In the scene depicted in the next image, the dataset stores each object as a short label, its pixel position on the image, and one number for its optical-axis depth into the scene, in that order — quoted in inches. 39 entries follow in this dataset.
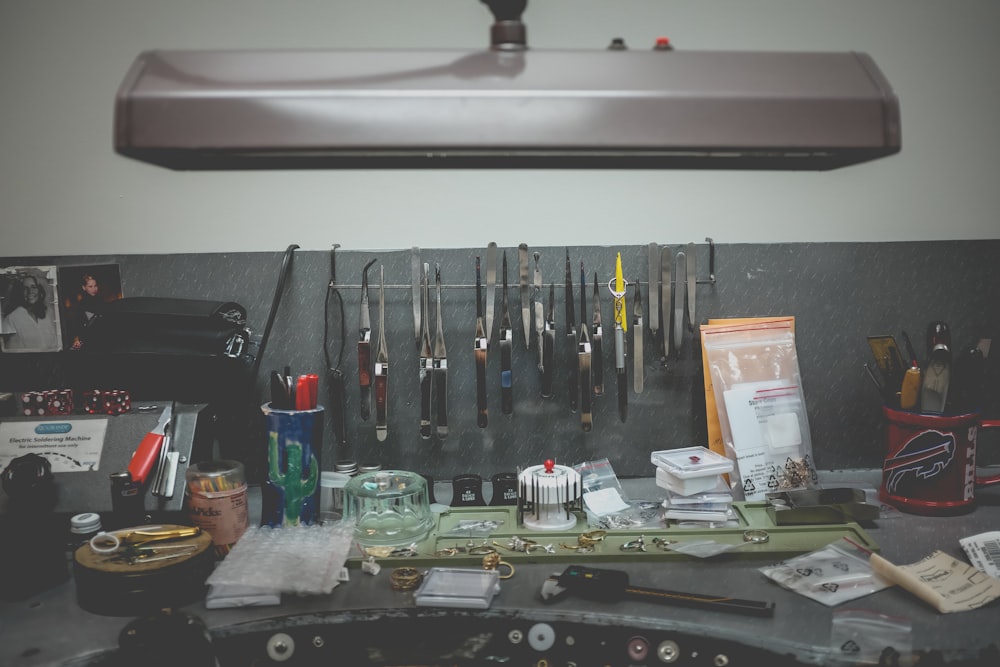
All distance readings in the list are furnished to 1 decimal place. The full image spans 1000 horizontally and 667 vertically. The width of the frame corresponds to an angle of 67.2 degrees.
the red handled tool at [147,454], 56.8
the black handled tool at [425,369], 66.5
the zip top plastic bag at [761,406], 67.6
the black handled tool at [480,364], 67.0
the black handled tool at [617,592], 46.9
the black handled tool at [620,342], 68.0
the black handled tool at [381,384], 66.9
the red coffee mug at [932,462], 60.6
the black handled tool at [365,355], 67.1
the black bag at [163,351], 62.9
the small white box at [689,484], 60.5
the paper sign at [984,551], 52.3
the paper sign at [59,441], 60.5
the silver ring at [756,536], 56.9
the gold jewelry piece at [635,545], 56.1
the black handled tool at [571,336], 68.9
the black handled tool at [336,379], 69.7
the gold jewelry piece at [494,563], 53.7
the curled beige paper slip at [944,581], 47.3
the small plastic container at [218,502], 56.8
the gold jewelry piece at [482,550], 55.6
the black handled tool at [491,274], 68.7
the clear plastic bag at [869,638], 42.5
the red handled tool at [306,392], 59.8
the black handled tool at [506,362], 67.0
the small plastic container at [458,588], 47.4
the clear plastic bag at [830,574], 49.3
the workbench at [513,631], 44.0
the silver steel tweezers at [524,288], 68.8
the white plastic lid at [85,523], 55.0
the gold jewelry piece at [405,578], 50.7
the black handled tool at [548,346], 67.3
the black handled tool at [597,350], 66.9
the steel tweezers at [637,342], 68.7
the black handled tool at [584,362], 67.0
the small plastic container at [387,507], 59.4
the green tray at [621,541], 55.2
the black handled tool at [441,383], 66.4
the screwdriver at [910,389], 62.8
